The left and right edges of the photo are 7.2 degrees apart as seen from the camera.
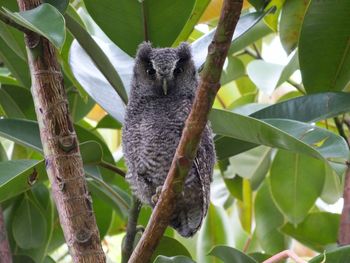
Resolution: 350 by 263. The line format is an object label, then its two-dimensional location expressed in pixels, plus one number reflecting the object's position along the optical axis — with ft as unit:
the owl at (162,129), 8.68
